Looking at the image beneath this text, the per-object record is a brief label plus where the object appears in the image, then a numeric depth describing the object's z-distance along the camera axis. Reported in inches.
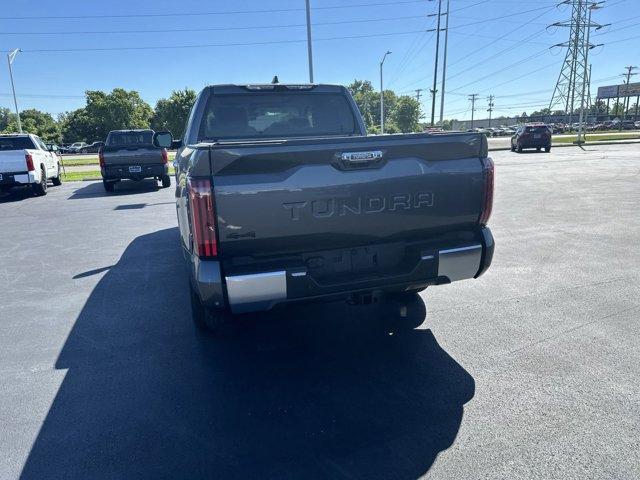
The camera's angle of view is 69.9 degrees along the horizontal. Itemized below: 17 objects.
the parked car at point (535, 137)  1050.1
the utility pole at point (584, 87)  1299.6
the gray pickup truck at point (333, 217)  111.1
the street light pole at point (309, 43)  868.0
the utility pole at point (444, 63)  1686.8
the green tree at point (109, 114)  3004.4
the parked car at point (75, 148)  2548.7
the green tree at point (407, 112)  4407.0
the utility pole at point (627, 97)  3938.0
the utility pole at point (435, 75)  1711.4
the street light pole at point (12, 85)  1559.2
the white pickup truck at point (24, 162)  502.3
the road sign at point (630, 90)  3890.3
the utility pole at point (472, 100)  5083.7
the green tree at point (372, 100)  4813.0
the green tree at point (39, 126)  3012.1
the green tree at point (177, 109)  2778.1
